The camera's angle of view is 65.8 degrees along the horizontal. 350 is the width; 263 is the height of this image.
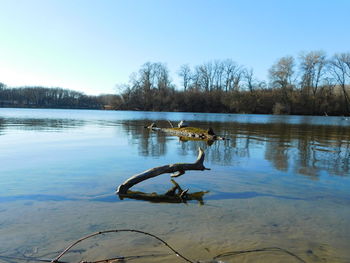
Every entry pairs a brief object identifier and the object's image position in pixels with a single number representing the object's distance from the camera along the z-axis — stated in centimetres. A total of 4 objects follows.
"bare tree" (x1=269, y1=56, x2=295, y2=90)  7900
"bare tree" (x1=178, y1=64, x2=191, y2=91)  10689
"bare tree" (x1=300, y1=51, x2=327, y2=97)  7544
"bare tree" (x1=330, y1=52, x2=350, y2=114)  7200
